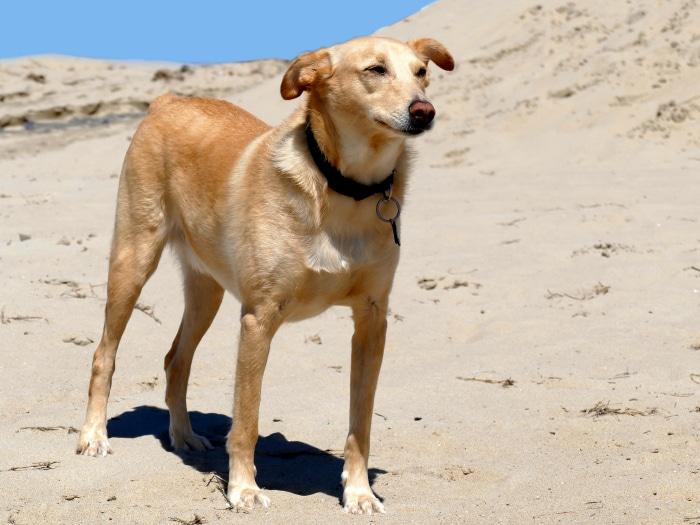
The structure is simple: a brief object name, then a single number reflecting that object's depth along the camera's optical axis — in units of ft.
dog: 13.41
